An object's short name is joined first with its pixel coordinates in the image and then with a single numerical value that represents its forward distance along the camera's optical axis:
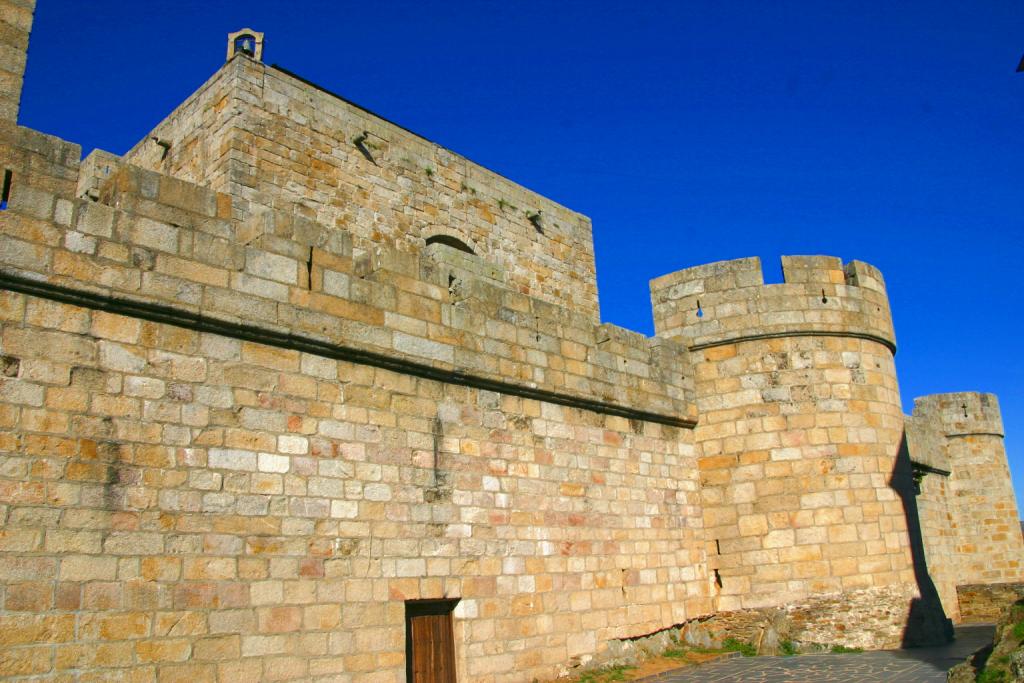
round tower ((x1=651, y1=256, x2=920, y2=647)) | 10.27
